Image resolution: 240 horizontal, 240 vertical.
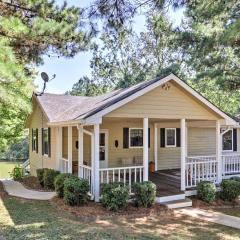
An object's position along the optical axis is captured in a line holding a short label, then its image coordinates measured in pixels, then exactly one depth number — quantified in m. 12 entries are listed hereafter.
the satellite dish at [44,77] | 14.17
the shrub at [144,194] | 10.54
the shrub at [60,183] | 11.57
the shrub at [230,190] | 12.17
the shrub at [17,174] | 18.34
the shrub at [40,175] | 15.28
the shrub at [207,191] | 11.86
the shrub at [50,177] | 14.16
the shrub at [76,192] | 10.32
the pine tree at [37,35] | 6.43
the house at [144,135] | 11.34
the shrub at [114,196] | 10.03
